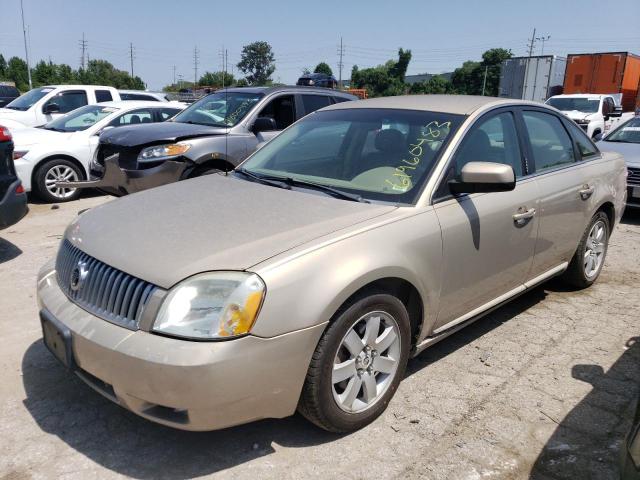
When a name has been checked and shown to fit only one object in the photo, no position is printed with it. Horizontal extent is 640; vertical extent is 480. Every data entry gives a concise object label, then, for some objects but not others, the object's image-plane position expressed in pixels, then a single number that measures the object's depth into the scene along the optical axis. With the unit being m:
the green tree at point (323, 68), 87.15
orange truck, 21.60
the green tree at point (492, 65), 69.94
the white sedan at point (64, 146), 8.02
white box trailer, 22.86
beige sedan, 2.31
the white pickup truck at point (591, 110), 15.43
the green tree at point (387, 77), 70.50
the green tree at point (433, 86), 63.81
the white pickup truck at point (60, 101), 11.88
